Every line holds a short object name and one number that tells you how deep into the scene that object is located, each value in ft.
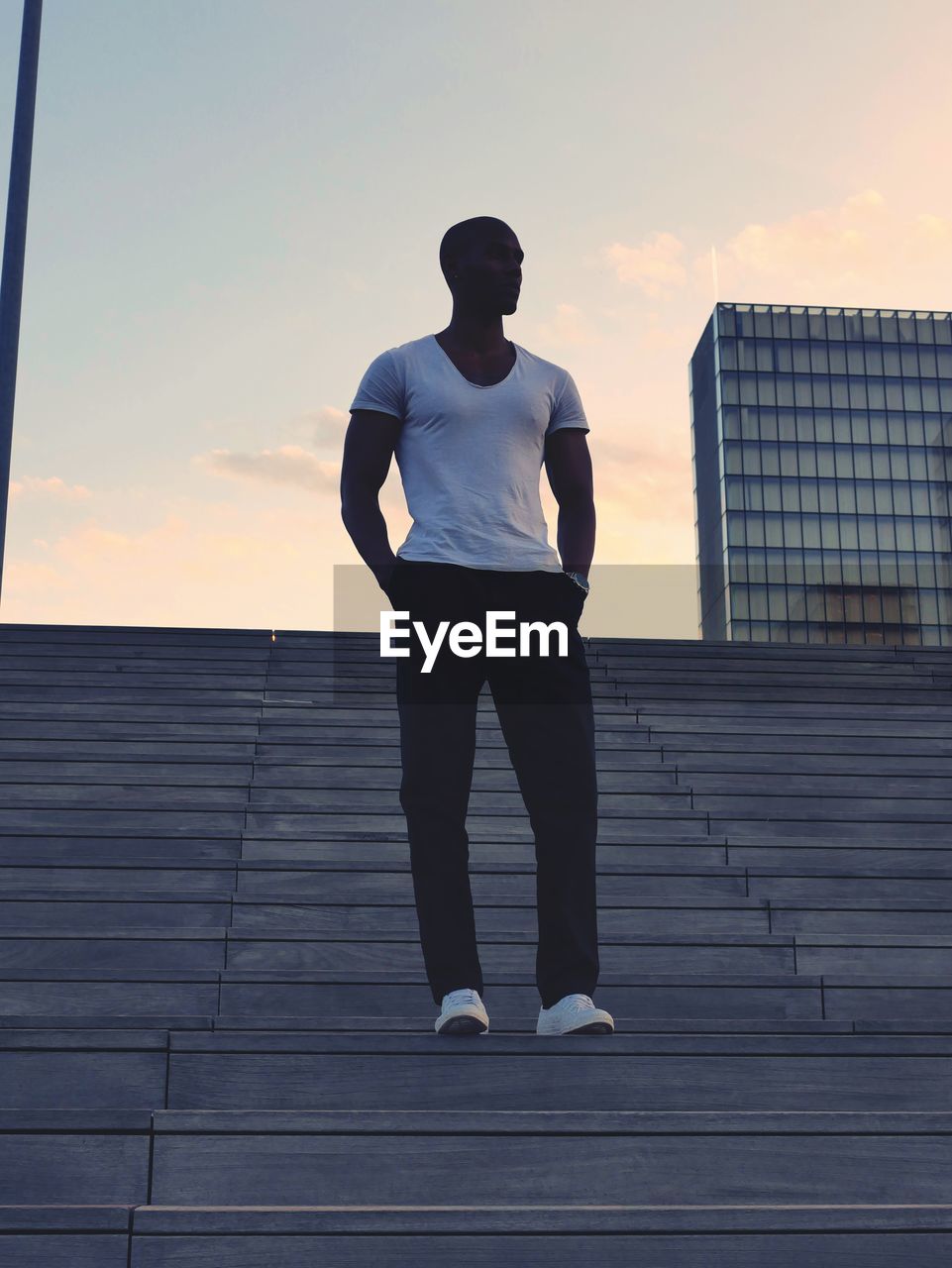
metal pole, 26.55
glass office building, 296.71
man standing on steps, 8.11
